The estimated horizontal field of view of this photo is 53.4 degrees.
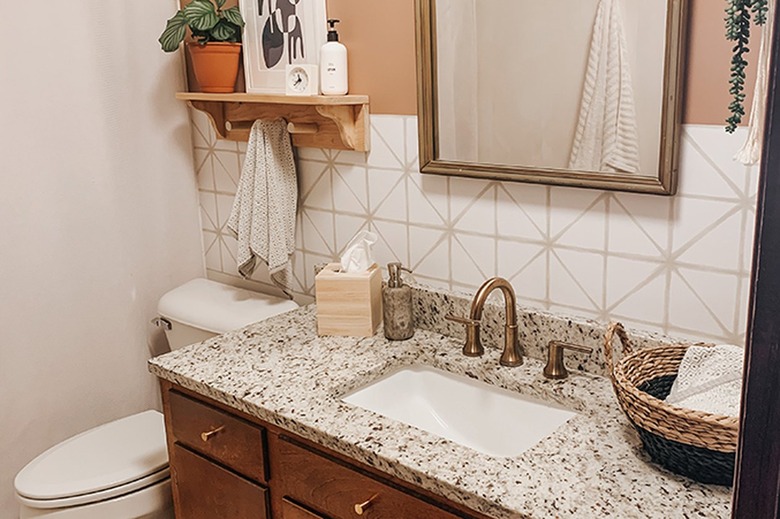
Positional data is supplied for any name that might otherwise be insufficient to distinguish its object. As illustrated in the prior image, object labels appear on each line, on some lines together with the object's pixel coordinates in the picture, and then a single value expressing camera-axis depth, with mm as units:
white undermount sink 1495
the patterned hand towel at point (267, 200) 1990
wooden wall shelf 1823
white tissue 1796
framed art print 1898
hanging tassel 853
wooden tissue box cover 1756
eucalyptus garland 950
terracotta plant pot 2037
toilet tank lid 2090
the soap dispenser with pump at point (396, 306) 1714
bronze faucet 1496
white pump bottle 1812
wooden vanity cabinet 1304
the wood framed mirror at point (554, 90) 1367
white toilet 1934
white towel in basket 1167
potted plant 1983
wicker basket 1064
